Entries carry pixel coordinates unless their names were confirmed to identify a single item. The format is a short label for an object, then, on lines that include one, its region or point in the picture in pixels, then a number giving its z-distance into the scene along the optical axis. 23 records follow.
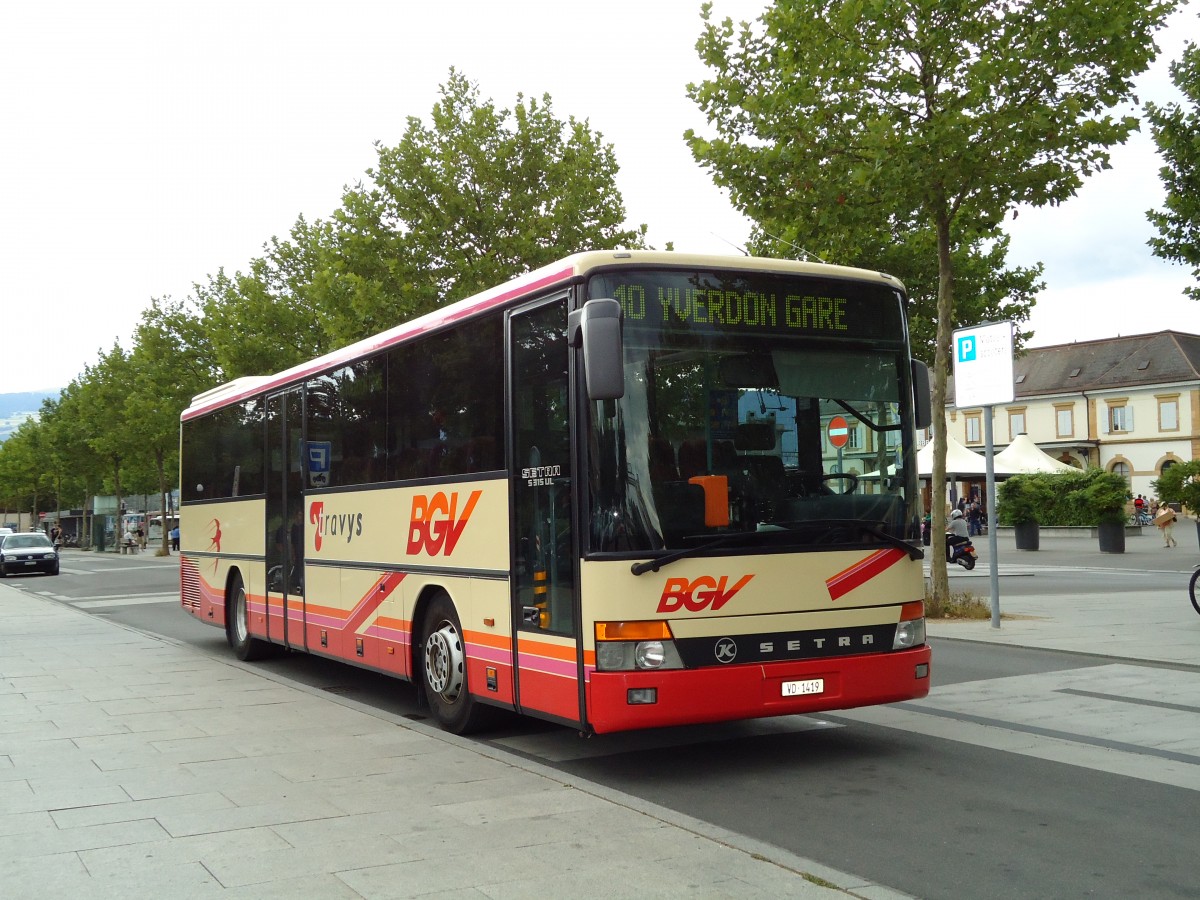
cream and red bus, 7.13
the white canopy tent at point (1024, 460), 42.34
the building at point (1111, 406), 75.31
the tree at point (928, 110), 15.55
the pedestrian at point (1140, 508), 58.84
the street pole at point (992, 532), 15.47
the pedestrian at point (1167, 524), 37.23
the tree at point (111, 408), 58.84
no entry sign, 7.62
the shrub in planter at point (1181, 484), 23.09
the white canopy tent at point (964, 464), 39.72
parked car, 42.03
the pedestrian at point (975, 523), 49.72
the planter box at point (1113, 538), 34.62
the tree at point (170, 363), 53.03
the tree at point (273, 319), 39.59
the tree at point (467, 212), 26.28
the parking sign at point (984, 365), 15.58
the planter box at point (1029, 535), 37.31
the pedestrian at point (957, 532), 28.83
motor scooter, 28.80
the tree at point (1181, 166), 16.91
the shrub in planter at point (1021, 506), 37.41
